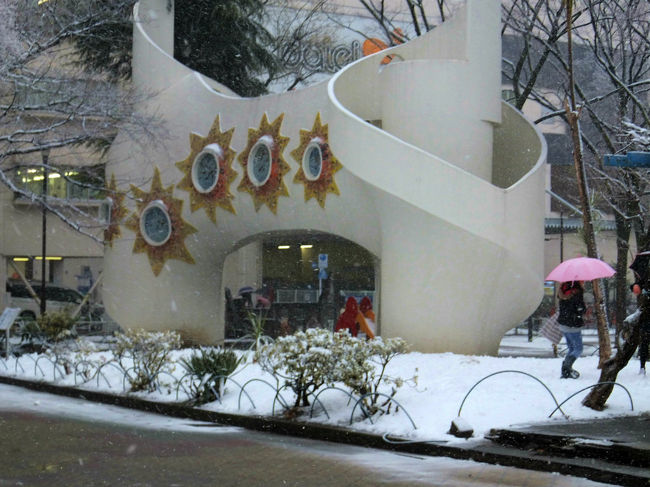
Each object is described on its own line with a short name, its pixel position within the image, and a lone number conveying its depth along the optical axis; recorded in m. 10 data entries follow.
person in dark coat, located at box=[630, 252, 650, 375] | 12.05
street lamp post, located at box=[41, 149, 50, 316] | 24.77
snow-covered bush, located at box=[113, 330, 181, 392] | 17.06
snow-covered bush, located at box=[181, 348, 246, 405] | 15.63
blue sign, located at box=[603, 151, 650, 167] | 12.69
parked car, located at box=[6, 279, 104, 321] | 39.28
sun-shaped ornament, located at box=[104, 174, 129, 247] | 28.12
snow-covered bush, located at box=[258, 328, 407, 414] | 13.28
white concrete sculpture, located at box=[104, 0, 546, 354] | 19.47
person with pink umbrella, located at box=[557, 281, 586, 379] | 15.51
